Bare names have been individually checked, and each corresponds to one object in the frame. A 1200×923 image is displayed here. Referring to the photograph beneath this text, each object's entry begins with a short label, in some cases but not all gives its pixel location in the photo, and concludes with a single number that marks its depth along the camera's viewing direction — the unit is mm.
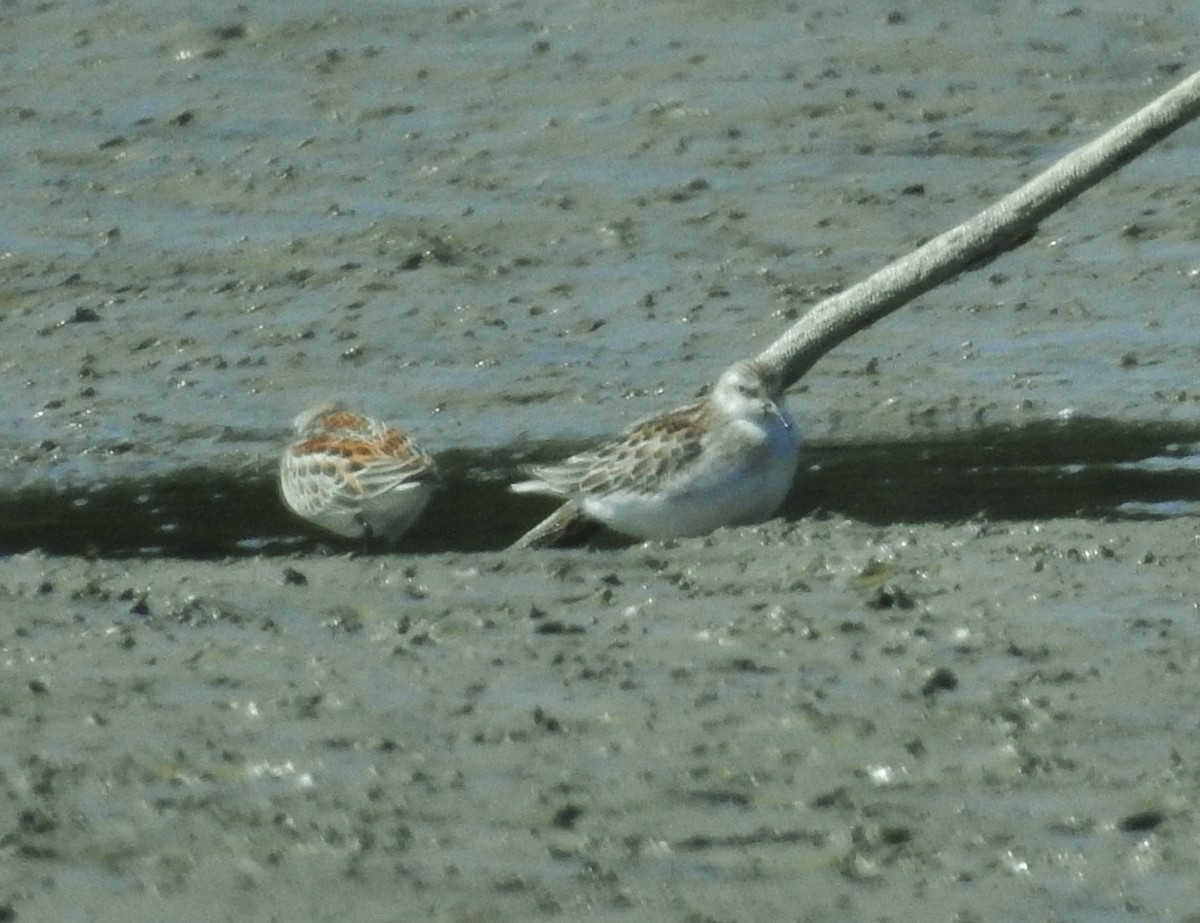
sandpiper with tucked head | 20781
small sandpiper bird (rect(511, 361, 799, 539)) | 19734
